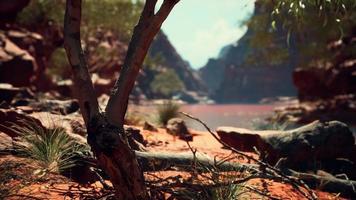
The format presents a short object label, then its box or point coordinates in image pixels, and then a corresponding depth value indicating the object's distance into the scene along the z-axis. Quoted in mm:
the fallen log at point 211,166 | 6379
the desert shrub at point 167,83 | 108062
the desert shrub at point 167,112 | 15789
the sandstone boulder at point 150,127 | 12062
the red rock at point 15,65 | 22328
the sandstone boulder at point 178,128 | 12281
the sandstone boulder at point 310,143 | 7836
